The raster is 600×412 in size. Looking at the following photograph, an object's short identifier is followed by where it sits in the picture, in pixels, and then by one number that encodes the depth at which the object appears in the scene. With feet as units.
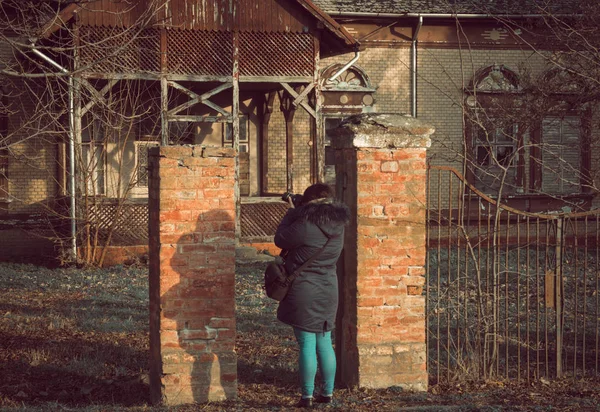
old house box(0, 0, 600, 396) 46.78
